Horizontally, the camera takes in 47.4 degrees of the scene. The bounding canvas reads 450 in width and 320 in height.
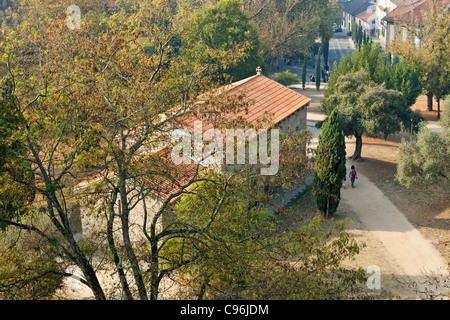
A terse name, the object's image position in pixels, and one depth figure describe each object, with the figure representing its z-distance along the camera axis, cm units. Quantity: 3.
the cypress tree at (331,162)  2630
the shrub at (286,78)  5384
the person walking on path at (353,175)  3090
